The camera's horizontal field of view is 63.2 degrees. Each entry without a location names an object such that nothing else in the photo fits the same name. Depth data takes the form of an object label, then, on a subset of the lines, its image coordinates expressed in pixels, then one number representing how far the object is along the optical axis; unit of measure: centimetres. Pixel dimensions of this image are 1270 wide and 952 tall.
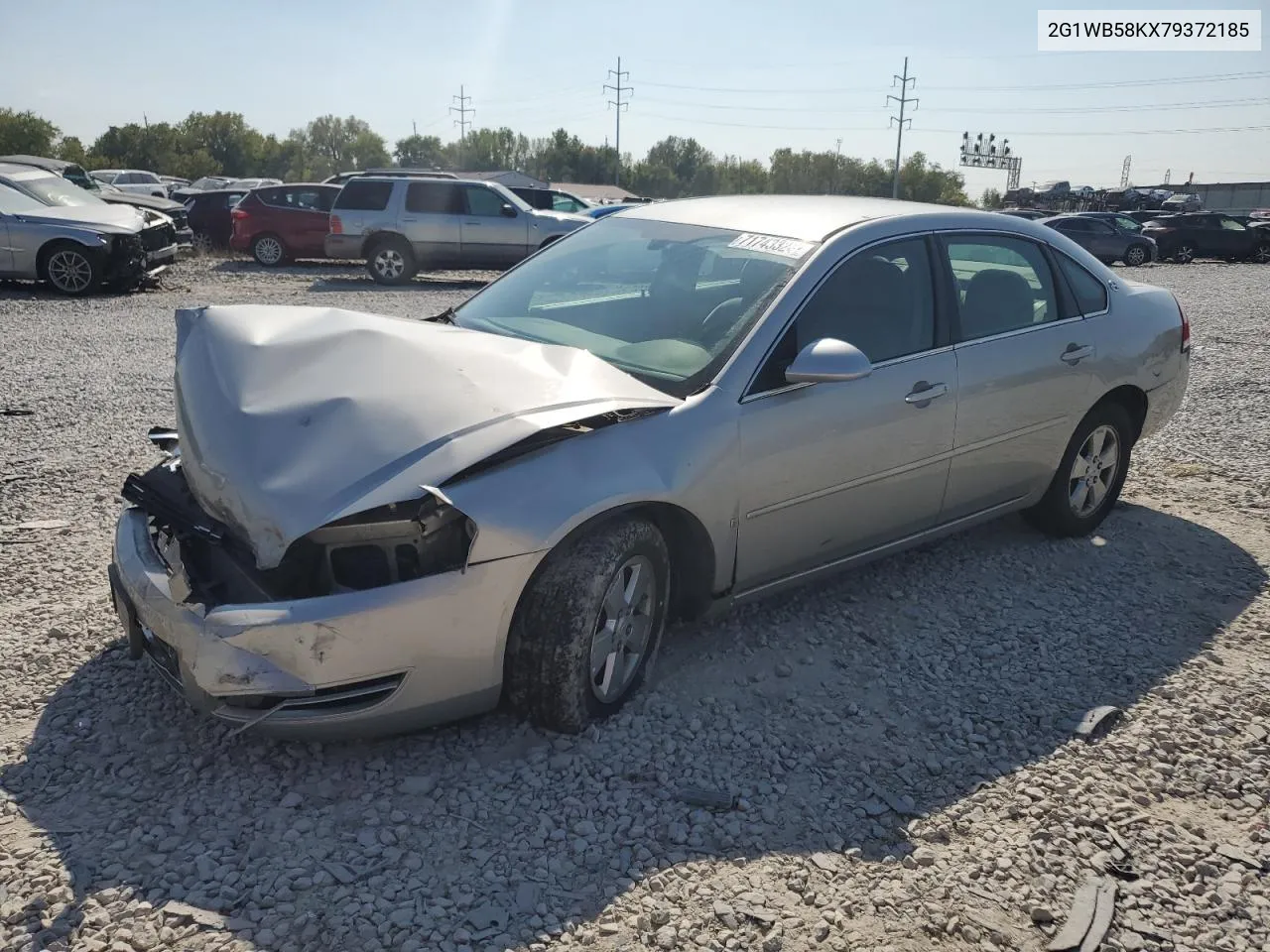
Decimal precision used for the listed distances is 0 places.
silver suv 1708
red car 1869
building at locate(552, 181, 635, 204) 5925
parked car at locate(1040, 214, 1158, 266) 2892
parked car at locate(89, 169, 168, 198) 4162
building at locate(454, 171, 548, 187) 5263
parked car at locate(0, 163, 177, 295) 1326
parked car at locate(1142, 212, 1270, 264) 3095
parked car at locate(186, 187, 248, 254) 2131
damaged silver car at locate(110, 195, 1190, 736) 289
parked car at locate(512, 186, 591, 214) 2163
